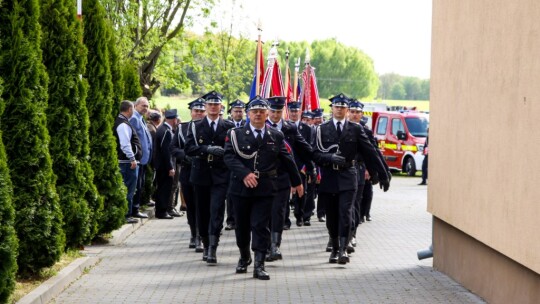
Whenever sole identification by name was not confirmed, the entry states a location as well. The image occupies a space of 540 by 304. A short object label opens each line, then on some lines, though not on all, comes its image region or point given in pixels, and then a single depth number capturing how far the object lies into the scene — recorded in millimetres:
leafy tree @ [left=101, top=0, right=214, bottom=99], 29109
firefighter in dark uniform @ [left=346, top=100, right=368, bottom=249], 16469
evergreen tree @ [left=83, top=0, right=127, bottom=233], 16219
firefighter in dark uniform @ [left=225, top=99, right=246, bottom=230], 18469
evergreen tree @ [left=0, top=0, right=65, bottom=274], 11094
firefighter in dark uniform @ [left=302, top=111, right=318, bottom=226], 20953
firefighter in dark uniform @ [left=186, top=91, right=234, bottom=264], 14562
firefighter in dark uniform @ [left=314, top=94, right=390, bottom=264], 14570
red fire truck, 40781
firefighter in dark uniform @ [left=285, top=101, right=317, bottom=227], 19141
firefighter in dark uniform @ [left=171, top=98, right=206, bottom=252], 15523
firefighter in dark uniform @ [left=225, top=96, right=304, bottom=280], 13156
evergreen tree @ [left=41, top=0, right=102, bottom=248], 13672
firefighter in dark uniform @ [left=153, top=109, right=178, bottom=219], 21312
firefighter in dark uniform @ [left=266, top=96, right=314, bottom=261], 14891
